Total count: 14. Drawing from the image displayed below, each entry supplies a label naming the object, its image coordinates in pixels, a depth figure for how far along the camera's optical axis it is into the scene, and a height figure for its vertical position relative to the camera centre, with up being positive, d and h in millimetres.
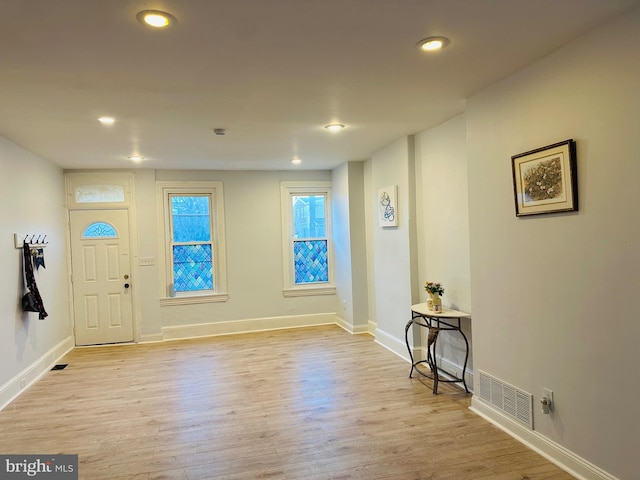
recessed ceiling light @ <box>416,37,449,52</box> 2207 +1031
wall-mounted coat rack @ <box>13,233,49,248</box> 4227 +138
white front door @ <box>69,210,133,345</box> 5785 -371
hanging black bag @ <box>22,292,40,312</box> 4227 -510
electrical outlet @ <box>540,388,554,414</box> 2578 -1050
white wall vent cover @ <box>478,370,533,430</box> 2762 -1164
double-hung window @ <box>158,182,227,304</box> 6125 +40
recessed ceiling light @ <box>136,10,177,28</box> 1866 +1038
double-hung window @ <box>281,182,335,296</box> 6543 +40
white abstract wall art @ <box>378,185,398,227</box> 4820 +375
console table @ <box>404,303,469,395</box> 3709 -851
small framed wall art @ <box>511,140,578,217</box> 2340 +308
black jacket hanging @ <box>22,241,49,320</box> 4246 -378
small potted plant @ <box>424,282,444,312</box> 3863 -557
